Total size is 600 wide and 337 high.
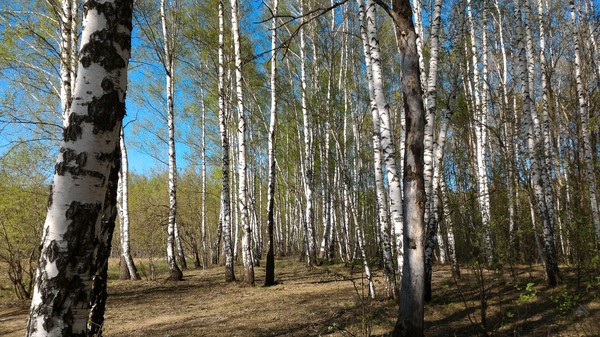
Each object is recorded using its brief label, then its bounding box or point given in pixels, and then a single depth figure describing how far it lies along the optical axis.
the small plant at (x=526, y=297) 4.63
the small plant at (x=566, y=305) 5.38
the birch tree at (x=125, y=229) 13.39
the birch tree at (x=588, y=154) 9.34
